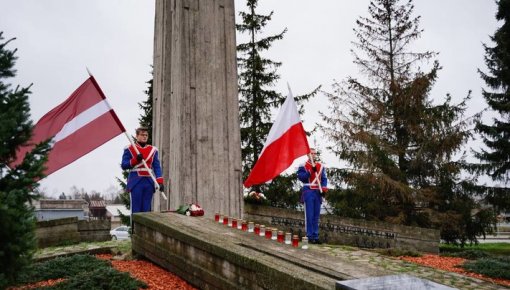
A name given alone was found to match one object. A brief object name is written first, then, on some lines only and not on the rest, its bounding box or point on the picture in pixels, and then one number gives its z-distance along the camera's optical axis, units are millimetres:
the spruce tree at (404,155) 14406
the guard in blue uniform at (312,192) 9750
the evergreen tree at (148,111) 17844
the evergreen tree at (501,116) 18297
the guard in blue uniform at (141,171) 7918
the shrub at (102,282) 5152
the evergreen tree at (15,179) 3213
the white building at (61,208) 53834
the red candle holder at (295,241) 5332
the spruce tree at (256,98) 16097
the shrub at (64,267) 5797
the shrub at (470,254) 9156
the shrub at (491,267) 6965
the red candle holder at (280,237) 5605
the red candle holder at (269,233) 5755
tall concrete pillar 9078
